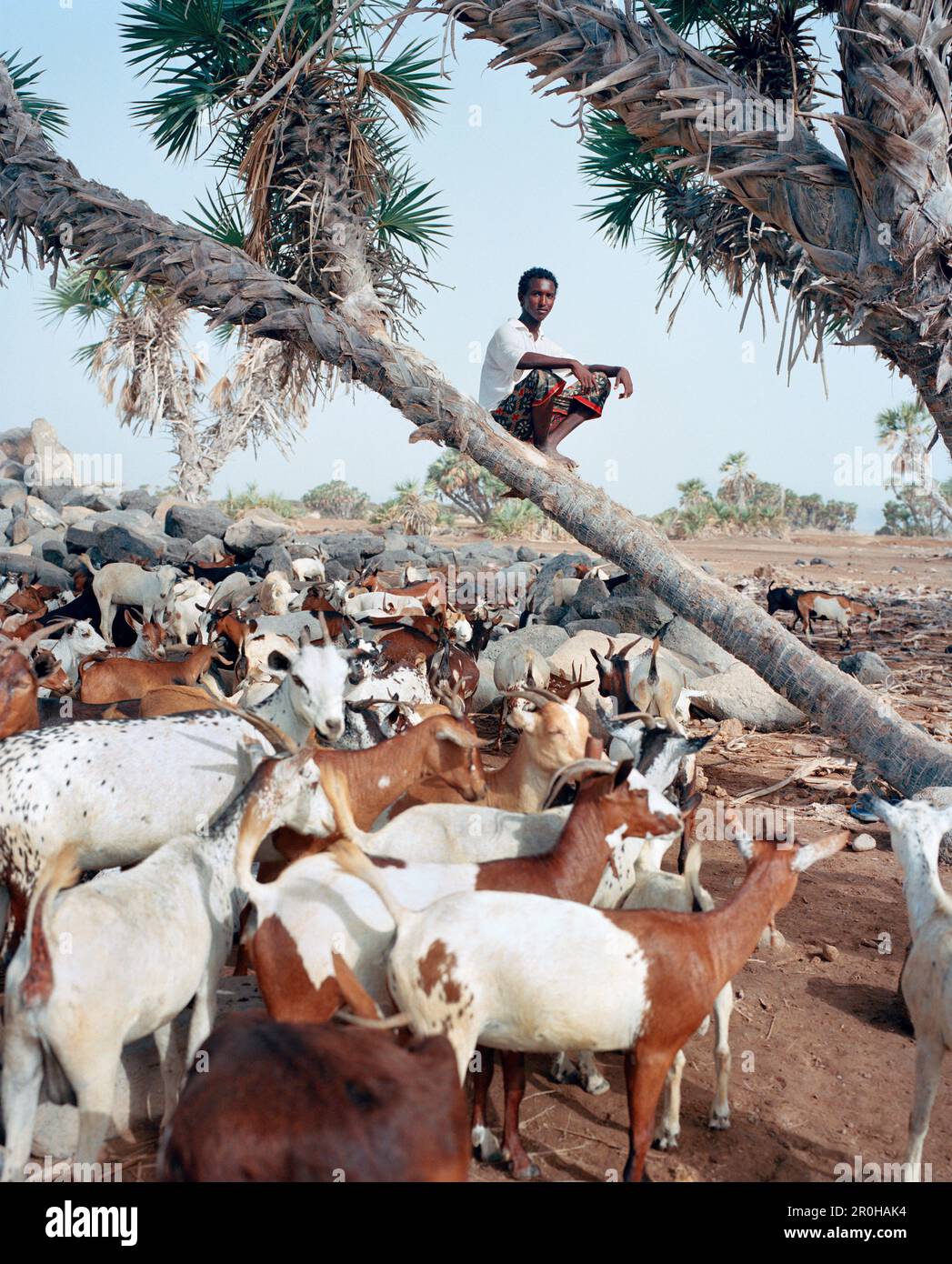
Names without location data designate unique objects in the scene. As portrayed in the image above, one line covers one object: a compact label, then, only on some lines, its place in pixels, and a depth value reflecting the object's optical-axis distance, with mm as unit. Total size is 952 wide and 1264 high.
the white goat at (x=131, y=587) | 12742
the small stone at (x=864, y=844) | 7184
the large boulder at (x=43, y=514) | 22922
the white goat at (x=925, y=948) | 3668
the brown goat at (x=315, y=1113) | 2463
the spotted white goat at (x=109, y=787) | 4492
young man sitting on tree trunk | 8070
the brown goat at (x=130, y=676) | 7836
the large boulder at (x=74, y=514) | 23878
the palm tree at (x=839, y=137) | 6734
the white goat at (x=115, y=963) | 3232
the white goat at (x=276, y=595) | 12359
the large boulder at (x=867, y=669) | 11406
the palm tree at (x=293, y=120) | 10273
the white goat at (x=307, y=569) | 16094
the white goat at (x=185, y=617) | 11359
